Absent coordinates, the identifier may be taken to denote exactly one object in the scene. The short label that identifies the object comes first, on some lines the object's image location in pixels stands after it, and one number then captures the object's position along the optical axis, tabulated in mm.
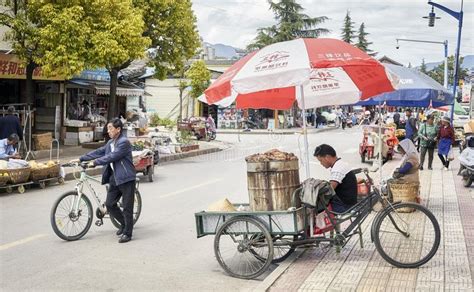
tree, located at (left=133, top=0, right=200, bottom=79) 22234
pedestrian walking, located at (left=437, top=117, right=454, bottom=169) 16656
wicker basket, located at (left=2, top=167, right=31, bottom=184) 12290
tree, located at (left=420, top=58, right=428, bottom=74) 116288
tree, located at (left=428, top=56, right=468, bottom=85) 81194
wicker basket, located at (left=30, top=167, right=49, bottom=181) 13039
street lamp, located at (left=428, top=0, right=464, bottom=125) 22188
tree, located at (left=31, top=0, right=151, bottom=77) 16359
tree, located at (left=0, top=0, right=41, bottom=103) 16438
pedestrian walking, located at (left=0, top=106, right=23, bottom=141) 15328
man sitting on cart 6582
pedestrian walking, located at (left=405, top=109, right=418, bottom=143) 20647
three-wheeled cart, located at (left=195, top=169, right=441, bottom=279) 6234
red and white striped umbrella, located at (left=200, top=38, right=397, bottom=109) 6352
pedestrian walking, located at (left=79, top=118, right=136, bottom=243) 7816
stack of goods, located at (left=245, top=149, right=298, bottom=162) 6535
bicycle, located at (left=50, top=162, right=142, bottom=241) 7934
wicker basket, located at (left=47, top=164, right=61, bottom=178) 13488
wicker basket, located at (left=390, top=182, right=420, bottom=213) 9984
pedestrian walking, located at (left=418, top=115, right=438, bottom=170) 17094
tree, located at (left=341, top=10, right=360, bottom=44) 85750
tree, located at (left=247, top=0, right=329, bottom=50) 52250
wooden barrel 6473
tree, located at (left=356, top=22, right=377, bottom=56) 90988
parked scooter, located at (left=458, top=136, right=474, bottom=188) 13305
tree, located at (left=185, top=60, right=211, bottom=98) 42219
